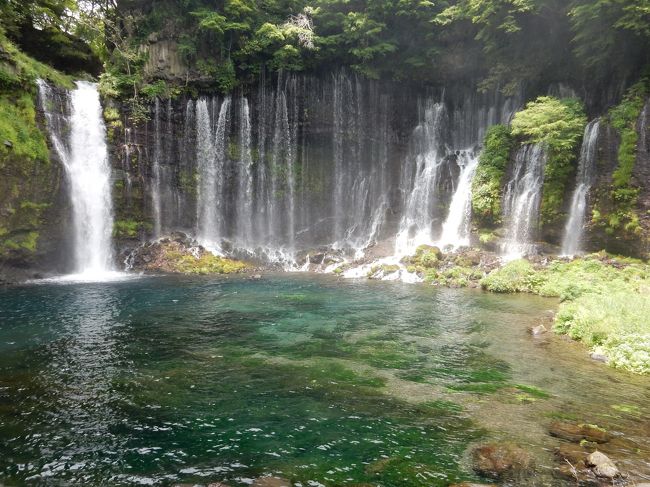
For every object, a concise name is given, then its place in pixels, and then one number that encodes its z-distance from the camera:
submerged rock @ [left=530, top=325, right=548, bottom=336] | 12.30
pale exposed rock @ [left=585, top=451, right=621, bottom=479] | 5.11
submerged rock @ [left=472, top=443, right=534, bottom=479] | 5.39
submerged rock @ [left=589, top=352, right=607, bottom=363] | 9.91
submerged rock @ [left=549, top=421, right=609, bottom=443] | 6.20
